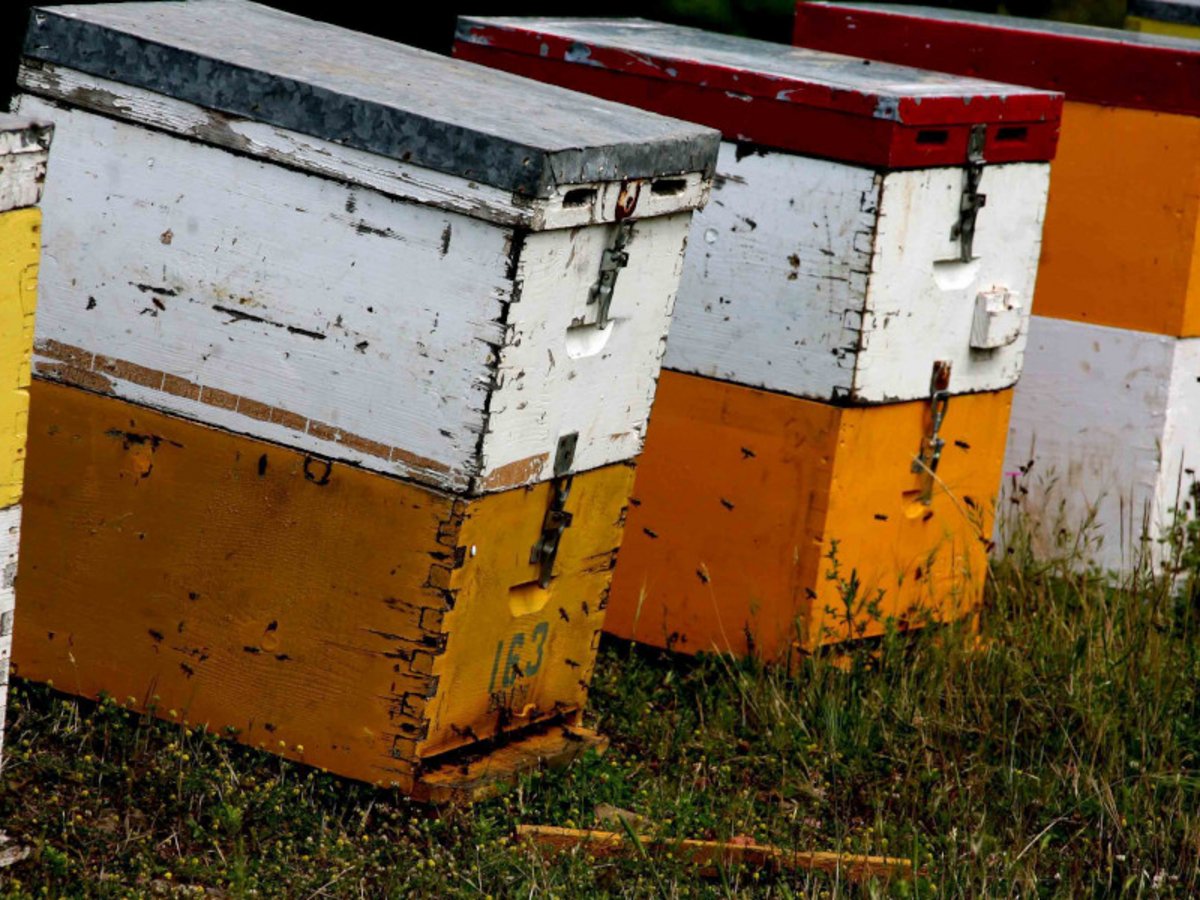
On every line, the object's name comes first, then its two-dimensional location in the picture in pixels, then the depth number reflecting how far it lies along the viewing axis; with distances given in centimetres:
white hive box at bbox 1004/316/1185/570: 1001
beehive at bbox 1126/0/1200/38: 1368
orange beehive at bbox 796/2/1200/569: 982
